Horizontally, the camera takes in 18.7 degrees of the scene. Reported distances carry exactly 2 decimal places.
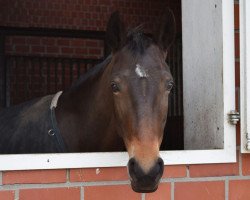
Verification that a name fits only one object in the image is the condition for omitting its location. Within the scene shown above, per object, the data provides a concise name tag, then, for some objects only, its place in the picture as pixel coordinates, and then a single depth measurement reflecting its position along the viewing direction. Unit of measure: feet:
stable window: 9.33
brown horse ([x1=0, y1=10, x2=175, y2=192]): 9.09
